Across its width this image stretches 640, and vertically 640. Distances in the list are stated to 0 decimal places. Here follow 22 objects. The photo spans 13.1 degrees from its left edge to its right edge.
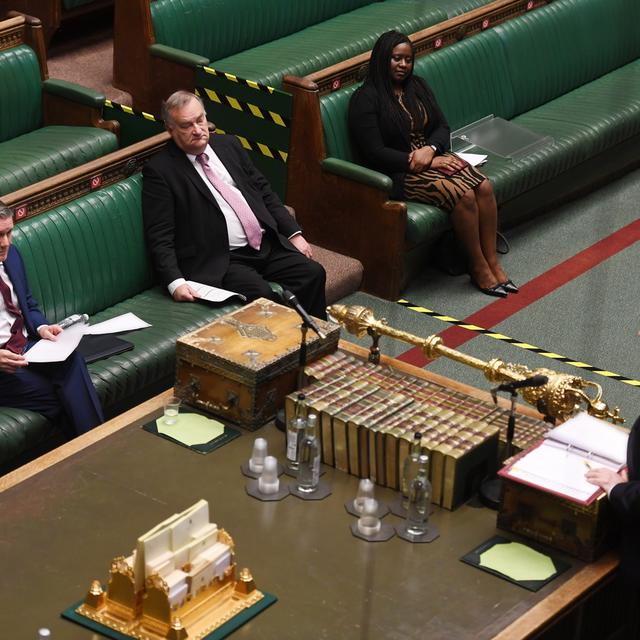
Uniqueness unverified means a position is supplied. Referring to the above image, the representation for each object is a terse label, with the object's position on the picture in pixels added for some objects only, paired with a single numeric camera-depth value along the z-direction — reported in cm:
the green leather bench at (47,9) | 1518
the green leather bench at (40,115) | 1279
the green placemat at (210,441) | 889
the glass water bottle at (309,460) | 848
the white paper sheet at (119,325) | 1087
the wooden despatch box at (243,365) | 902
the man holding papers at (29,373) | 988
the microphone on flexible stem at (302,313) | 843
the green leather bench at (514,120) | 1297
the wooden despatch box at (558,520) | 795
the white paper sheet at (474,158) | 1379
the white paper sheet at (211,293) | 1118
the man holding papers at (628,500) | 783
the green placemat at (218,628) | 734
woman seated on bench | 1303
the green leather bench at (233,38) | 1408
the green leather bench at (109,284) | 1052
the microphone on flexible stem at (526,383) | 807
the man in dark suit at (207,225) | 1148
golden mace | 890
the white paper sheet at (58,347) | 992
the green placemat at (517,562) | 785
